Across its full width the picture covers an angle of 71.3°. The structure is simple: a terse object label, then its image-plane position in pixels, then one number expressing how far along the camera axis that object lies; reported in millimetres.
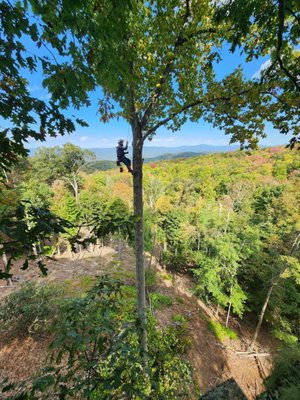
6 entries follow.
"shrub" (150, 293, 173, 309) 13479
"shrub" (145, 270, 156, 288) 14671
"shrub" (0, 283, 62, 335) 8156
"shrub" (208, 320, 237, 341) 12992
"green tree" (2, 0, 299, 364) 1788
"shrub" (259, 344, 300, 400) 2447
